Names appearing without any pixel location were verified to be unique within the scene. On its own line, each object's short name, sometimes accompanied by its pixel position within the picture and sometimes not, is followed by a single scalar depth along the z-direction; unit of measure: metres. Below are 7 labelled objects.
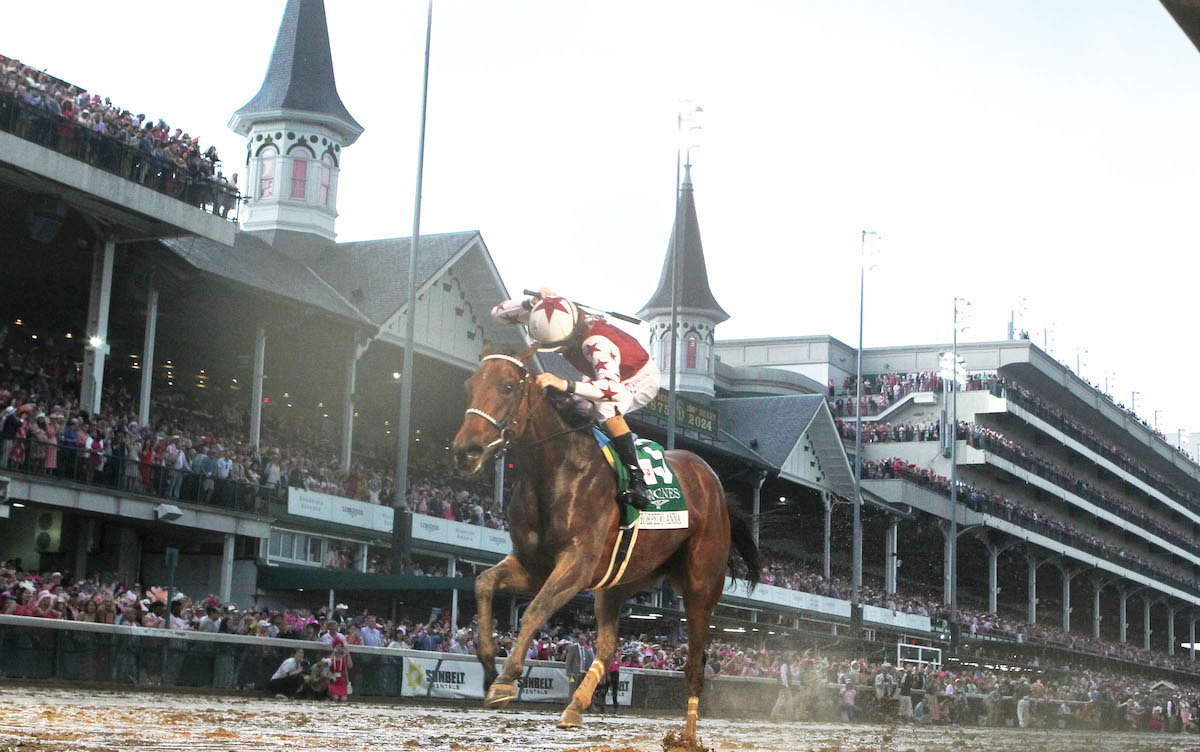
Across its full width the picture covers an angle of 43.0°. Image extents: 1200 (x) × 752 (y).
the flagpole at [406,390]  27.78
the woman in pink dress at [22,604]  18.48
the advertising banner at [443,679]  22.12
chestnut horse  9.34
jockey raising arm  10.08
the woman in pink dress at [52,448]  25.66
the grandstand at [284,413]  27.58
